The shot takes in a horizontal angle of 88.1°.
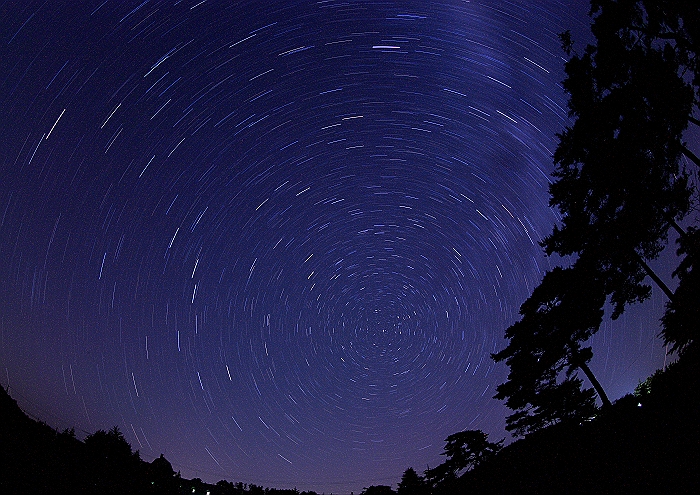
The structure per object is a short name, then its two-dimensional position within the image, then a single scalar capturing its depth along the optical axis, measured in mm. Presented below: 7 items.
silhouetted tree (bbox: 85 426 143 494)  32281
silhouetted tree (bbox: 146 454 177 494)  42375
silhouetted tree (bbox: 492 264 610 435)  15742
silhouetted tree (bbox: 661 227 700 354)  10234
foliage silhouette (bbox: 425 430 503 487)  28391
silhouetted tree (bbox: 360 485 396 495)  54000
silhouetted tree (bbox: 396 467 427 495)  36906
